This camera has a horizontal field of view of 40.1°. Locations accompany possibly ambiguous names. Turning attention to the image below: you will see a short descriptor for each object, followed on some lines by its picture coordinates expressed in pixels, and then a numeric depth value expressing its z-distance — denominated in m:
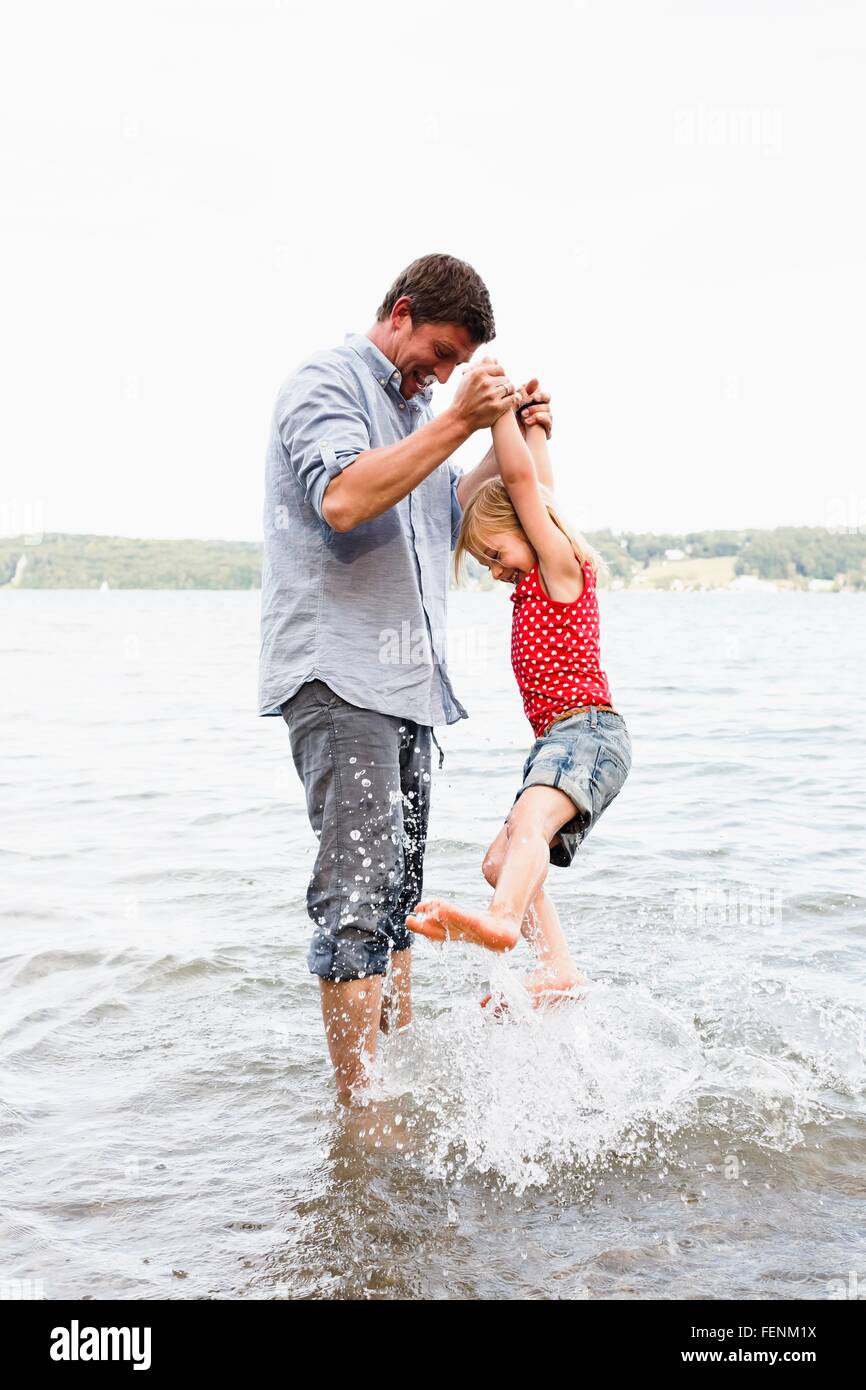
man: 3.74
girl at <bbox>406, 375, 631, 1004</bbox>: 4.06
